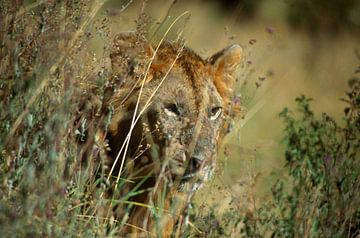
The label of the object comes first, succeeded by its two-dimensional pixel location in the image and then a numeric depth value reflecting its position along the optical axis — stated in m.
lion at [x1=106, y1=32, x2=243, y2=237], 12.17
